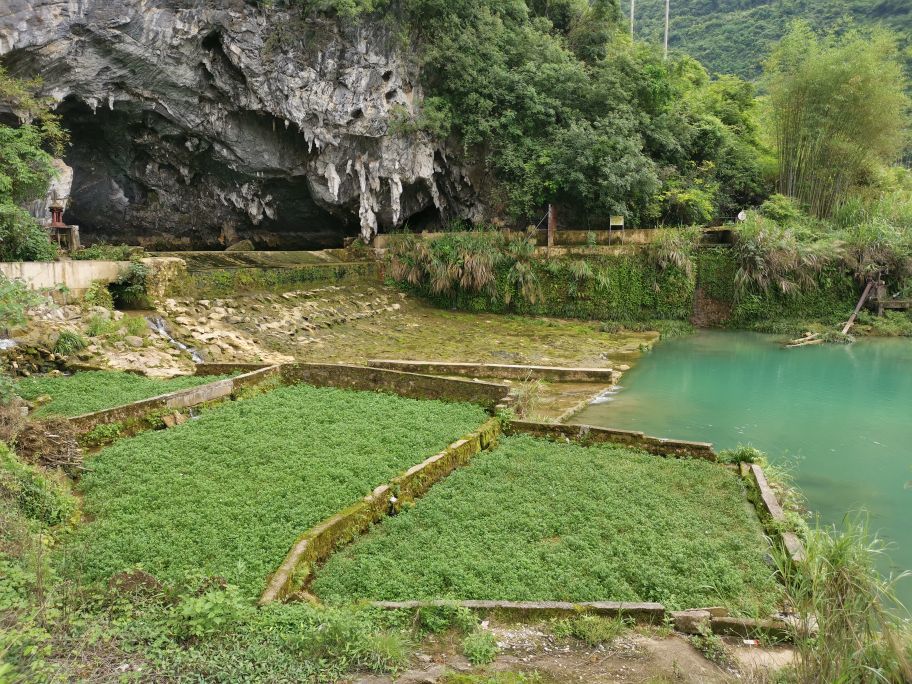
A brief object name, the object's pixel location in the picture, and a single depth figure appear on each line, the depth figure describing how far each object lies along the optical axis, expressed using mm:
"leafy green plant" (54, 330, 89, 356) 9734
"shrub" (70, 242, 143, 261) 13328
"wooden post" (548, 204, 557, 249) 19141
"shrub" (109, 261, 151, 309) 12523
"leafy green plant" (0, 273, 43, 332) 7895
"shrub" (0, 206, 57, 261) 11383
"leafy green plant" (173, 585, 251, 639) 3332
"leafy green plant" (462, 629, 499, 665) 3477
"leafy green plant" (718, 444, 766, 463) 6828
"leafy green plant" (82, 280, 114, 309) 11734
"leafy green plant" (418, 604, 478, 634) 3814
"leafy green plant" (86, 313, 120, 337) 10645
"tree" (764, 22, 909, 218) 18141
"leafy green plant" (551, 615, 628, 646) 3750
